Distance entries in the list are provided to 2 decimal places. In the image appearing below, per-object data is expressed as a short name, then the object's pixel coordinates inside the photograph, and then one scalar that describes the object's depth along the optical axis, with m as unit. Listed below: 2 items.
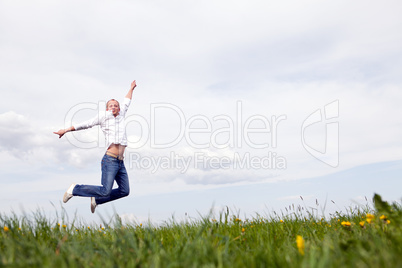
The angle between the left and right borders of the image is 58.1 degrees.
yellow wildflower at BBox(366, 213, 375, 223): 4.21
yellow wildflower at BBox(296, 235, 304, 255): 2.82
